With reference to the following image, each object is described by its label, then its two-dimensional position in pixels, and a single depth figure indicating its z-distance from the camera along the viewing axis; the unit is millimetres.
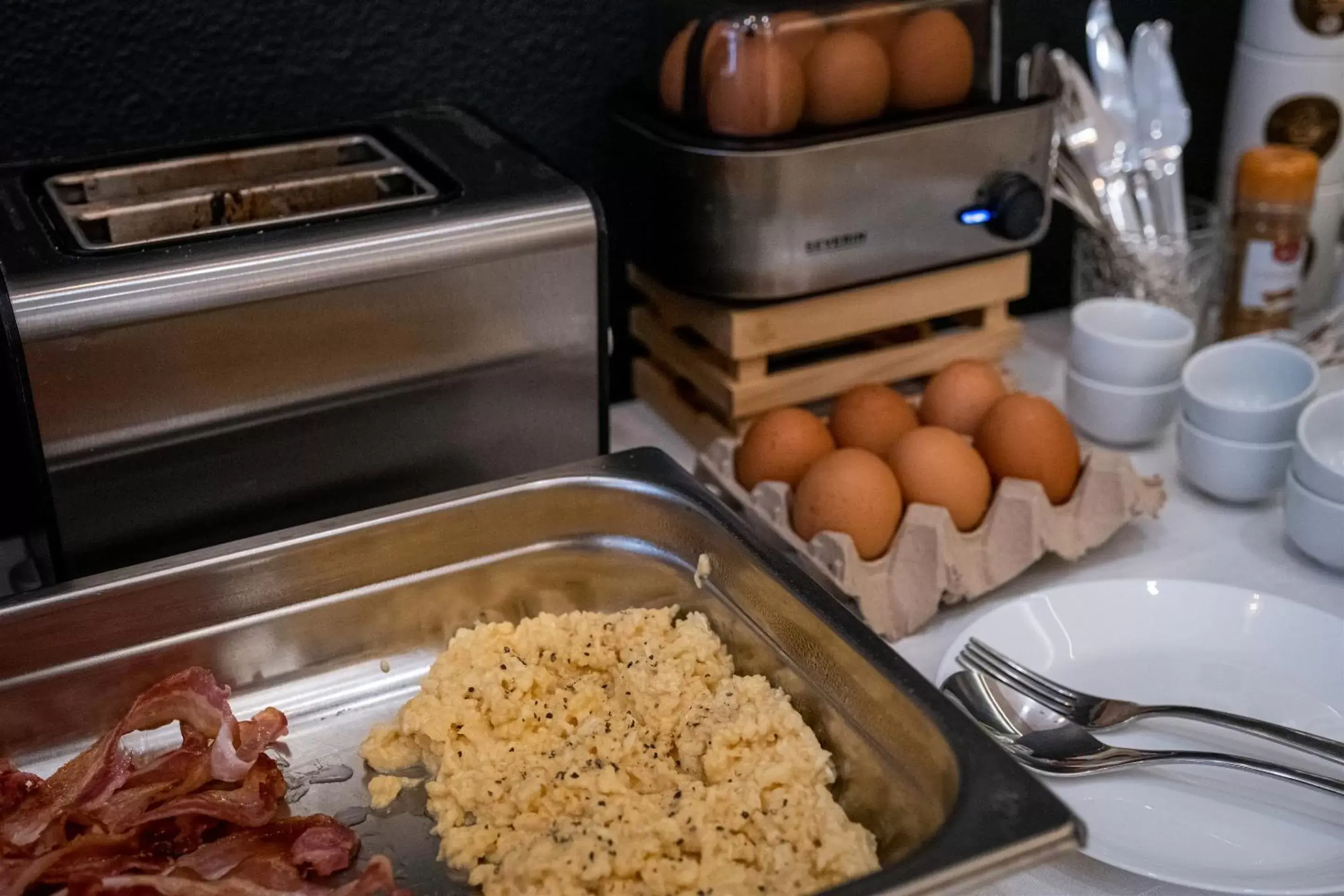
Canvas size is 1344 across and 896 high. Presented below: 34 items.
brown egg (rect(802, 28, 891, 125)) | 1106
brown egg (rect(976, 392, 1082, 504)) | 1057
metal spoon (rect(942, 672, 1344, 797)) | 822
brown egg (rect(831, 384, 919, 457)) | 1100
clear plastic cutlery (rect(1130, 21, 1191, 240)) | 1377
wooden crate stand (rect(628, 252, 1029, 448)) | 1187
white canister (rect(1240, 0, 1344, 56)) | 1350
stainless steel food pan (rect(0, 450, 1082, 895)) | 751
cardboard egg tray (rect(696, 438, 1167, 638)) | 968
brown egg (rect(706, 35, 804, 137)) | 1078
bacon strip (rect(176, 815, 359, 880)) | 735
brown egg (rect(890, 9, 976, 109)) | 1143
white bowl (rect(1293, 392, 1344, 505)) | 1022
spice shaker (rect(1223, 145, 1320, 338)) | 1282
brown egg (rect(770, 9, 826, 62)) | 1080
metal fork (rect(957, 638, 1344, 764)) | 869
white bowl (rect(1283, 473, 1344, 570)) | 1027
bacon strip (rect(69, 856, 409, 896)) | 694
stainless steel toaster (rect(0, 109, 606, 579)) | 846
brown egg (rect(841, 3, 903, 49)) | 1120
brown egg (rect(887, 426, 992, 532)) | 1024
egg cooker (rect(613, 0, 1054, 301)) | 1104
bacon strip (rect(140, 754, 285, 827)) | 755
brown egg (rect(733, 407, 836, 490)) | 1067
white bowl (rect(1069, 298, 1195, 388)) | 1205
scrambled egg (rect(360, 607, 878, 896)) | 708
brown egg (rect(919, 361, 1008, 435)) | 1130
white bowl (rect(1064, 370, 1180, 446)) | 1219
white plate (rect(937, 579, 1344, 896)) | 781
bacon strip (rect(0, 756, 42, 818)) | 763
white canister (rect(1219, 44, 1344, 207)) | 1379
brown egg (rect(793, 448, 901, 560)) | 990
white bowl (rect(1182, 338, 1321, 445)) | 1112
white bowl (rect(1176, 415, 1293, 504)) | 1122
